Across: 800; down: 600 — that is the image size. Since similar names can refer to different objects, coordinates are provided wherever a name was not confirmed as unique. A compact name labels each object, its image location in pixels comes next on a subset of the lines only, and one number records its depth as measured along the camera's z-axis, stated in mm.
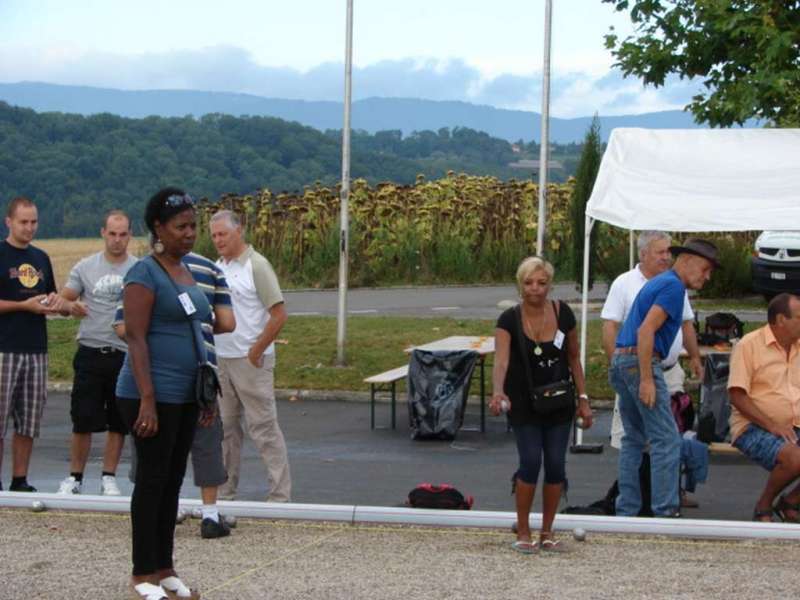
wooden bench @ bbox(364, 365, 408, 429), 14891
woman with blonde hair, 8742
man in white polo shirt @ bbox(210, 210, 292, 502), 10188
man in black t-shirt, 10438
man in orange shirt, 9945
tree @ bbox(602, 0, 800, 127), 18031
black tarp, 14352
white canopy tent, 12570
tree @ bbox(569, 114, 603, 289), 26047
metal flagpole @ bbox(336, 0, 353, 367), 18266
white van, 22750
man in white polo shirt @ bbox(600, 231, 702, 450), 11031
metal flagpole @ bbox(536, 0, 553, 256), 16688
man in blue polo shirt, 9648
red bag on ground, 9930
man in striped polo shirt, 8250
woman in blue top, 7172
